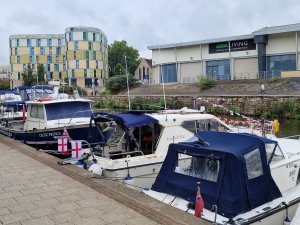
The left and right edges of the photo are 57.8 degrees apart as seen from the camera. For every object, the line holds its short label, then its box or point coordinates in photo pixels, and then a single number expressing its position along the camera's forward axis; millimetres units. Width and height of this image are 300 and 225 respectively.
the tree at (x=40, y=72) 51155
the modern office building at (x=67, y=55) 58366
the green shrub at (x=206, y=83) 31969
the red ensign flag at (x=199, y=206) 4574
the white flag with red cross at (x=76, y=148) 7545
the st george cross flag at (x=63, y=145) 8070
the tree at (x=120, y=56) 69642
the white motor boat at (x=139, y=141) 6749
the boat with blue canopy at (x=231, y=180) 4778
